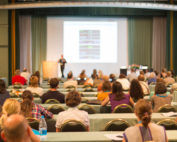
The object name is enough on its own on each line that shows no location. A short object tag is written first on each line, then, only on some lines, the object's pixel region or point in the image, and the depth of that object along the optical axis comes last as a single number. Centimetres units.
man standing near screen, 1766
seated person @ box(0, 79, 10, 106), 622
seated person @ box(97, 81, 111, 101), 673
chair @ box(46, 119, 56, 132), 504
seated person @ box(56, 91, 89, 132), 433
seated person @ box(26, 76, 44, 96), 748
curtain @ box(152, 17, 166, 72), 1955
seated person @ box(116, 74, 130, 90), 954
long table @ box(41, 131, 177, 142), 350
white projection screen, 1881
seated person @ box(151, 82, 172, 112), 593
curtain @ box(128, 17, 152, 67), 1953
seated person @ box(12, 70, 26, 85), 1157
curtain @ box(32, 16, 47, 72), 1909
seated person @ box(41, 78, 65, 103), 656
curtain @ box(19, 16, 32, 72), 1905
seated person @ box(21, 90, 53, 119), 439
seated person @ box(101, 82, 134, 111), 580
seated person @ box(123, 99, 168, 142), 300
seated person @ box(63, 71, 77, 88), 989
